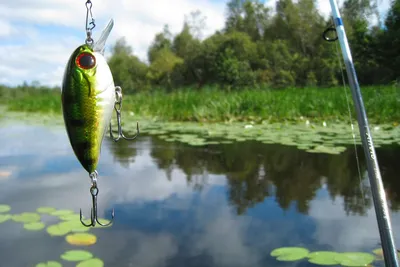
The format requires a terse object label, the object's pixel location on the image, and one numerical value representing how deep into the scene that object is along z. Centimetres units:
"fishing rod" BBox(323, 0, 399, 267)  20
